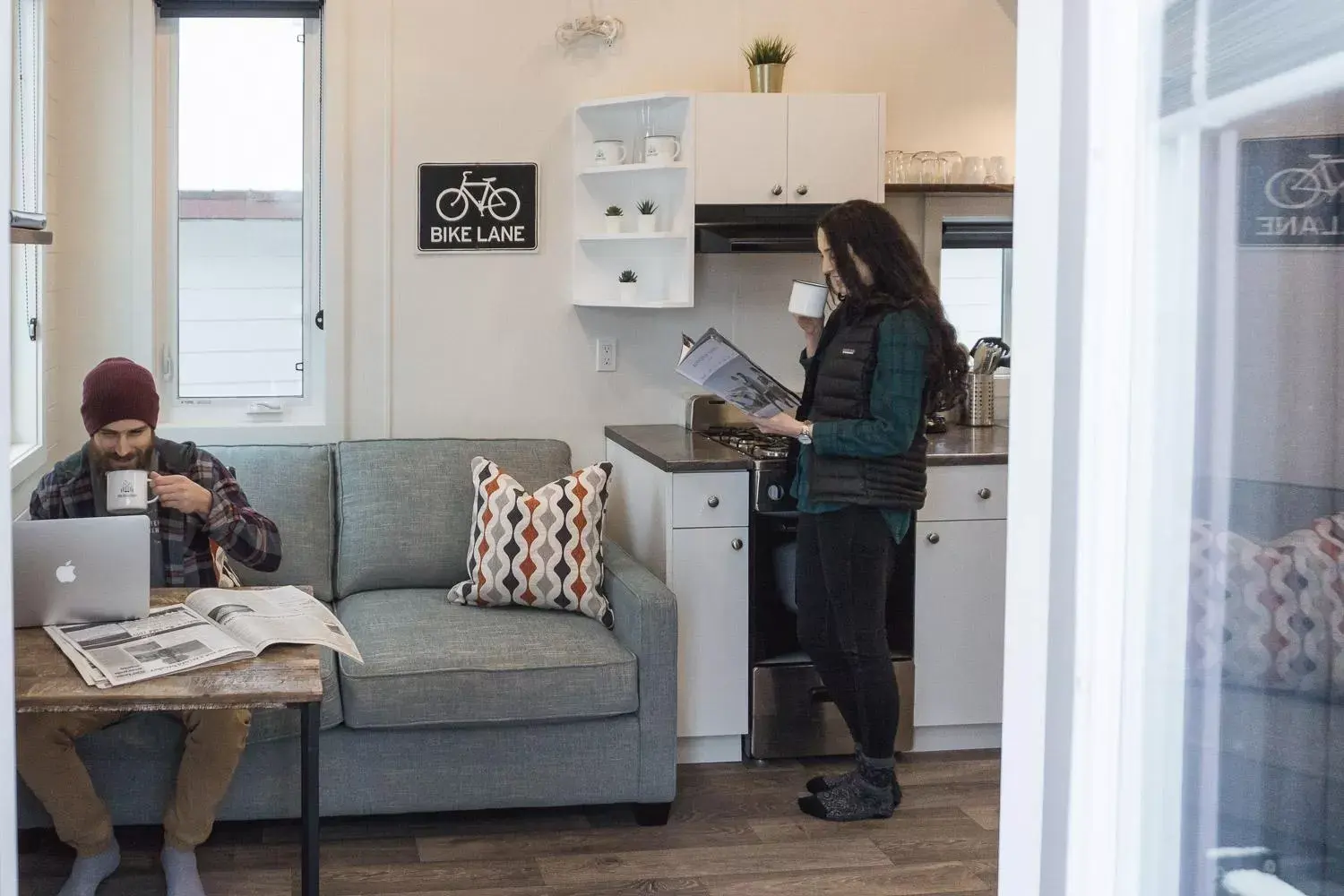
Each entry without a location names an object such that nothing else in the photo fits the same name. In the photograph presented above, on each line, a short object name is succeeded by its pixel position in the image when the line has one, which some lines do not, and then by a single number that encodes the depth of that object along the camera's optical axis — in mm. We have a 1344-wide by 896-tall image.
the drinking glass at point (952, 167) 4418
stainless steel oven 3799
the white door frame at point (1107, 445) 912
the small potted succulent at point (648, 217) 4199
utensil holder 4457
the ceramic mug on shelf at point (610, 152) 4184
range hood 4059
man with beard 2768
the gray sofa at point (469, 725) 3154
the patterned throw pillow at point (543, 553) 3639
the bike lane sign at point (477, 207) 4266
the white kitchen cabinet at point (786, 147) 4047
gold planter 4152
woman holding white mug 3234
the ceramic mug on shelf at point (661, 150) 4078
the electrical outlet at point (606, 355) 4406
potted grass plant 4152
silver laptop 2227
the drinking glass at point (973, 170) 4434
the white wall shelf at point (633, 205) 4125
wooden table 1960
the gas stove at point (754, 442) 3760
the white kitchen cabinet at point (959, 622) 3879
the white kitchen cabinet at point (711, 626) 3746
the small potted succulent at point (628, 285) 4227
